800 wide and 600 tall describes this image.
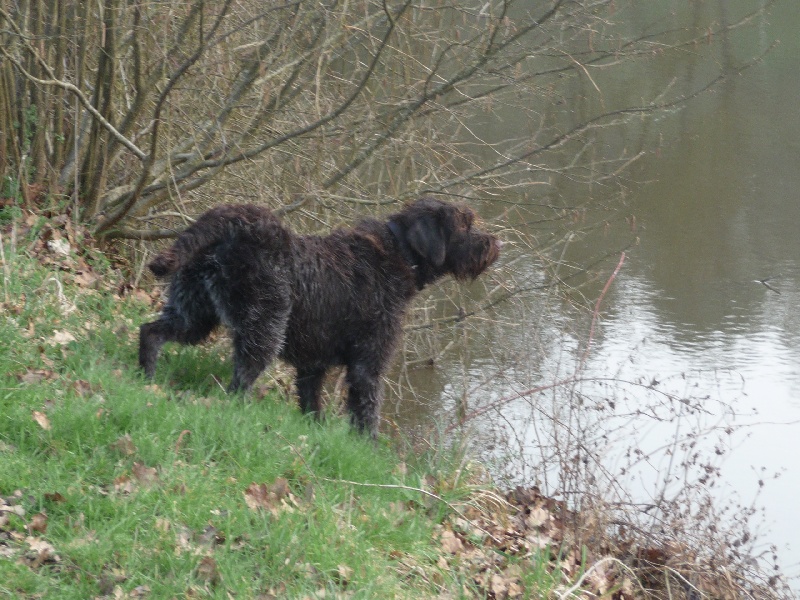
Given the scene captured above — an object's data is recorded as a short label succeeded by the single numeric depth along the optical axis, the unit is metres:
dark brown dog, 11.00
